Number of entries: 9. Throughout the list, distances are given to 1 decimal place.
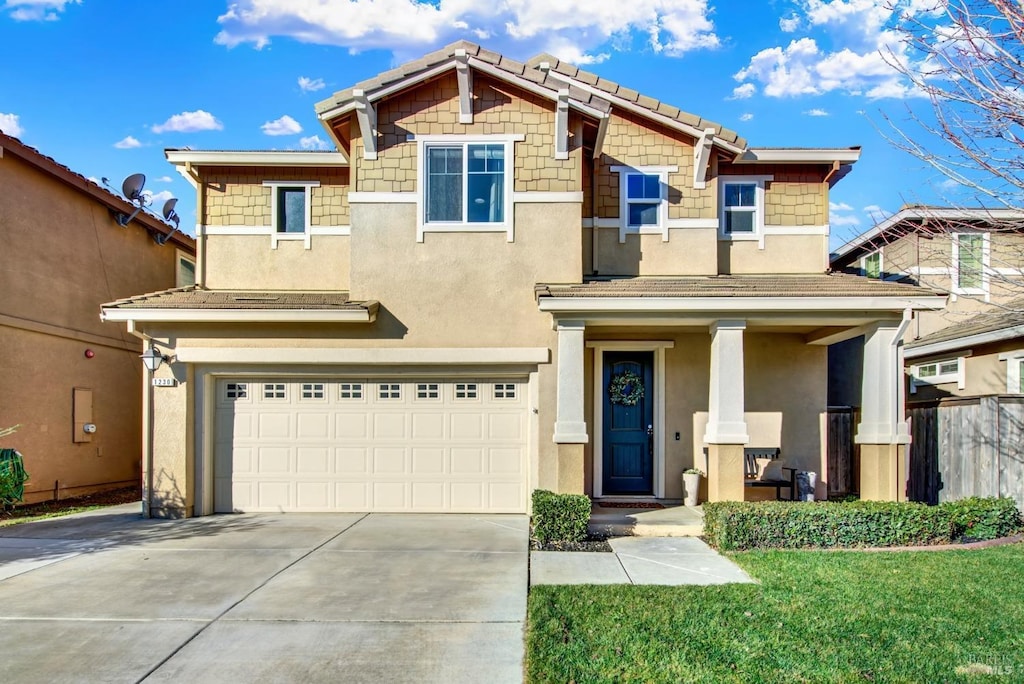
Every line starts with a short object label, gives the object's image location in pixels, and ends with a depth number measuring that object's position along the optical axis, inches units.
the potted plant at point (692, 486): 410.0
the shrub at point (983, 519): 317.4
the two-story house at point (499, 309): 366.9
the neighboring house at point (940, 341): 446.0
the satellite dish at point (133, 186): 535.8
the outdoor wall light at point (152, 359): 389.4
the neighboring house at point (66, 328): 442.9
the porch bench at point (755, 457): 424.8
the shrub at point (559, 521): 327.0
